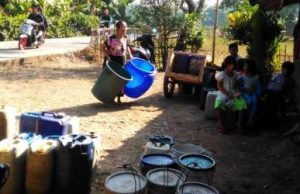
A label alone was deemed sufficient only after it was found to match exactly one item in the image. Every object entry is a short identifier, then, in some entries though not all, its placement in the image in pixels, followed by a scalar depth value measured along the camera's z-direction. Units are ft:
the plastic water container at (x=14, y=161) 13.64
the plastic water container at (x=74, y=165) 13.99
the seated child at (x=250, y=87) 23.34
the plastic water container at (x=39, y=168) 13.91
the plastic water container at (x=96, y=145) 15.54
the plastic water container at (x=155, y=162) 14.14
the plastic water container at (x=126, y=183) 12.23
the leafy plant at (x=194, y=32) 45.27
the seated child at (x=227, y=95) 22.93
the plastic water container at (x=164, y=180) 12.65
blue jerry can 16.57
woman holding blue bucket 27.55
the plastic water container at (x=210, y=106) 25.46
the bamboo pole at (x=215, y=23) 41.44
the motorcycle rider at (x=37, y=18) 49.70
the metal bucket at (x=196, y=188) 12.22
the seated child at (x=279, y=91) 24.09
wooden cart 28.81
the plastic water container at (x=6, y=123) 17.33
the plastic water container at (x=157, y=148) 15.64
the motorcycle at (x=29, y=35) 46.88
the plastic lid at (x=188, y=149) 16.38
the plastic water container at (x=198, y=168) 13.32
